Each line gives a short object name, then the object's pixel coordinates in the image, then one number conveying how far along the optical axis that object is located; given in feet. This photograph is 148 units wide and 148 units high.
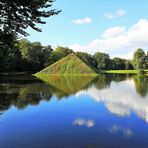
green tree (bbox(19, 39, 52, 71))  152.57
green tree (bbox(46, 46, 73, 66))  165.74
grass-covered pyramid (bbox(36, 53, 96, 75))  138.09
